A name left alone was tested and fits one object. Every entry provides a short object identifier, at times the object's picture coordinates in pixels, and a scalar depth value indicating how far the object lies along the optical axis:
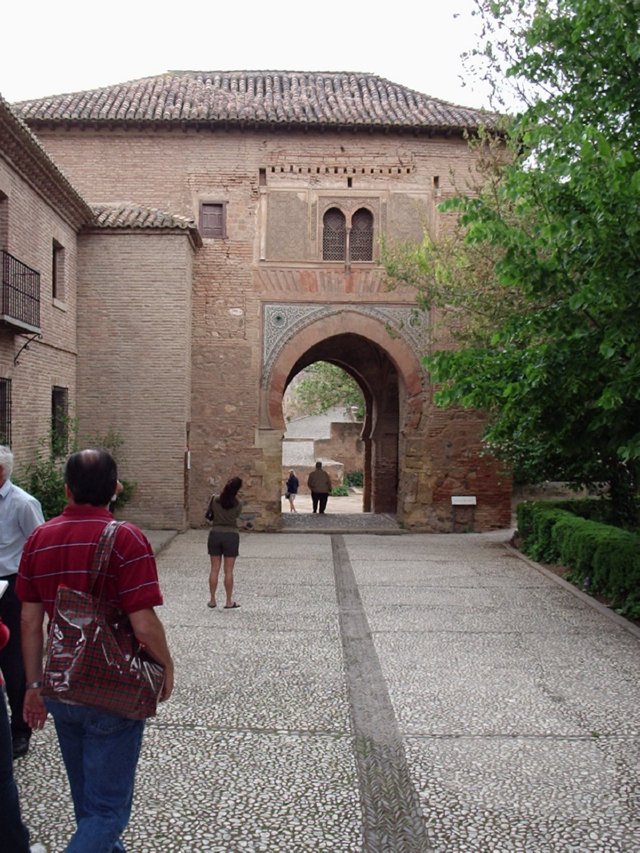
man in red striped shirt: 2.61
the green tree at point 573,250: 6.02
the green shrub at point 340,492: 32.44
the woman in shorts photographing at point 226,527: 8.02
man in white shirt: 4.10
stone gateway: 15.95
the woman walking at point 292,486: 24.73
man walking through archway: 20.58
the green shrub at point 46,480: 11.73
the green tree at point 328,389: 36.38
